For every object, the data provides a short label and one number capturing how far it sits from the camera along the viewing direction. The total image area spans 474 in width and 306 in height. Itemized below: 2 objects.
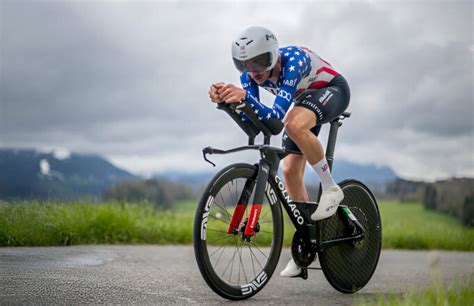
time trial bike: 4.74
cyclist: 5.00
